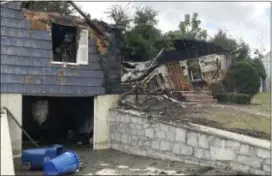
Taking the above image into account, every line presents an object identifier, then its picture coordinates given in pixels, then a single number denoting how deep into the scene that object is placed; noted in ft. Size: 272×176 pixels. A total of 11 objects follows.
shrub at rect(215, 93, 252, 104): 68.08
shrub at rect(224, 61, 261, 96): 75.61
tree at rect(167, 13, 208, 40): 160.90
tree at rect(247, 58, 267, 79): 104.56
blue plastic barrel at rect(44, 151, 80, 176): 35.06
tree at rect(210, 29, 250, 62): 150.32
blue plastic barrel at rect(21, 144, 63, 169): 38.55
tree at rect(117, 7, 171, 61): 77.15
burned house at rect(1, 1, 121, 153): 42.50
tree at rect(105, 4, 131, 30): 81.20
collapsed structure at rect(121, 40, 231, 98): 65.46
